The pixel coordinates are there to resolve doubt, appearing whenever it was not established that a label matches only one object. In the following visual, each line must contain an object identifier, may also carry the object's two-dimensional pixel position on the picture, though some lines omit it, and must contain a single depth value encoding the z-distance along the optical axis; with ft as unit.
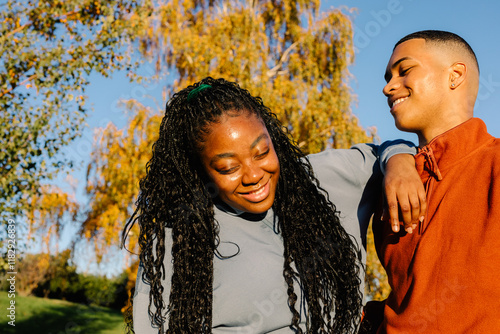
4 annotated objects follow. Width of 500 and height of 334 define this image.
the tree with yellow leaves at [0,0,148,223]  16.06
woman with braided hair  6.09
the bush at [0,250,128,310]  57.23
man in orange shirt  4.83
